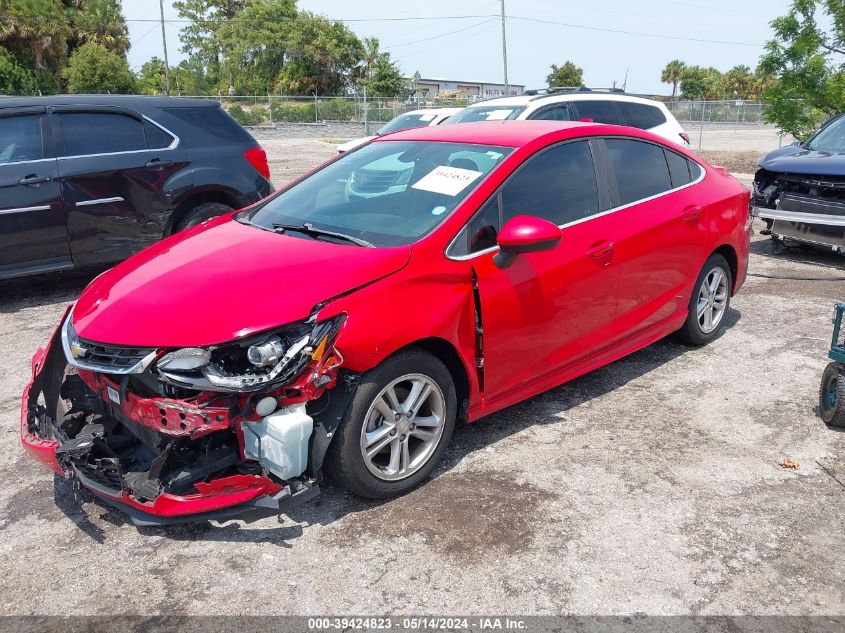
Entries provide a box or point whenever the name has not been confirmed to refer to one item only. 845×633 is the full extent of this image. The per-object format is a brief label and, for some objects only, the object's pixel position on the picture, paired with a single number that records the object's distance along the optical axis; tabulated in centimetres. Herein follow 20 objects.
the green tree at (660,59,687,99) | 9025
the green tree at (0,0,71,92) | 3859
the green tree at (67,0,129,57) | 4262
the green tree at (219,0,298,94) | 6450
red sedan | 300
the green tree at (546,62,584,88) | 8344
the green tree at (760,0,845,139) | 1245
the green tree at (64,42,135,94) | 4044
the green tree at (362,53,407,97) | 6012
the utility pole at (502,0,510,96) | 4578
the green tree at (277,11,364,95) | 6300
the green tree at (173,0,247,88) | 7012
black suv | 648
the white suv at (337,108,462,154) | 1324
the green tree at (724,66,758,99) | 7988
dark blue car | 775
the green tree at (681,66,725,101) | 8238
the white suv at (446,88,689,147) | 1001
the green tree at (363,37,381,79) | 6662
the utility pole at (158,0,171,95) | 4708
